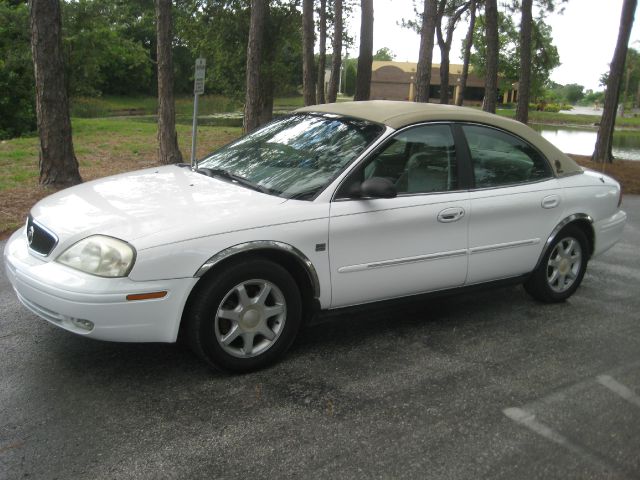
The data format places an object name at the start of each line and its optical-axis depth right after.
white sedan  3.36
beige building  82.25
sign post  8.92
